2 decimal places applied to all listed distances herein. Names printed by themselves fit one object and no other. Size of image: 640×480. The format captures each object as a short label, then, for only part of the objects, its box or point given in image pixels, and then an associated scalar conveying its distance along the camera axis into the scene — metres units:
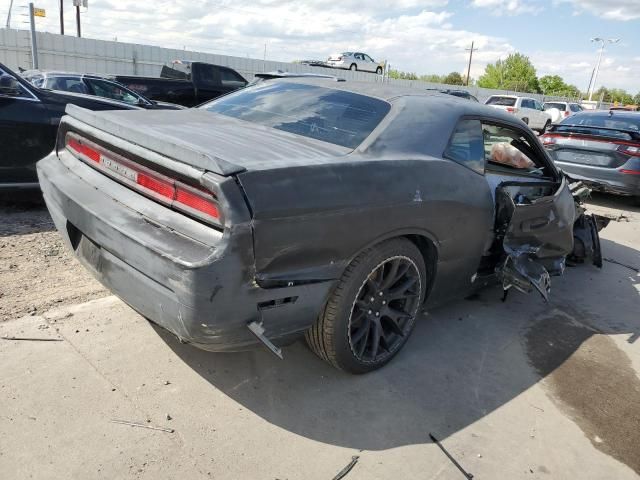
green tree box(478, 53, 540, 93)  74.94
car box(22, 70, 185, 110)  9.24
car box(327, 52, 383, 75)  32.56
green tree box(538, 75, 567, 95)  75.81
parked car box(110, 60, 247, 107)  11.86
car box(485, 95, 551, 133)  23.65
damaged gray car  2.16
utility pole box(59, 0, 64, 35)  33.12
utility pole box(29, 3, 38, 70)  14.99
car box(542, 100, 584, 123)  25.92
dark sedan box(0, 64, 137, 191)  5.03
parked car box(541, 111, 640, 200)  7.95
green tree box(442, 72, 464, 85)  70.32
